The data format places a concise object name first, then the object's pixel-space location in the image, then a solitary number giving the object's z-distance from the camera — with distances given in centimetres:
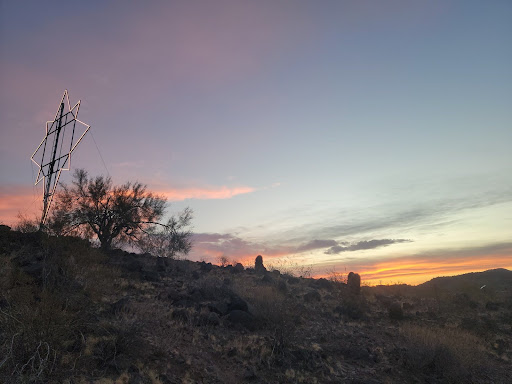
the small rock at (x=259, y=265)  3214
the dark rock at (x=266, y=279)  2664
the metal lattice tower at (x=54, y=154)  2306
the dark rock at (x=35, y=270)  1557
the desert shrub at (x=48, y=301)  920
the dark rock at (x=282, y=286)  2498
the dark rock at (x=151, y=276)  2180
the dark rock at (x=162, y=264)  2530
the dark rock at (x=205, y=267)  2887
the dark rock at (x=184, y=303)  1770
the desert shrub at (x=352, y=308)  2150
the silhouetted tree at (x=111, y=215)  2697
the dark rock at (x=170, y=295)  1839
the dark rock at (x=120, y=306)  1455
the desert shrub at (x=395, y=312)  2192
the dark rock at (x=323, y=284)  2918
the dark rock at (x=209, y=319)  1611
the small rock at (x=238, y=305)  1778
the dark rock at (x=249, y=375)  1260
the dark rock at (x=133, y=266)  2296
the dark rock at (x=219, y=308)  1756
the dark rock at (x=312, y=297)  2386
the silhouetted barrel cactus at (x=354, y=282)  2759
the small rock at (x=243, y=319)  1653
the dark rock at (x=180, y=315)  1581
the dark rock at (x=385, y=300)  2483
